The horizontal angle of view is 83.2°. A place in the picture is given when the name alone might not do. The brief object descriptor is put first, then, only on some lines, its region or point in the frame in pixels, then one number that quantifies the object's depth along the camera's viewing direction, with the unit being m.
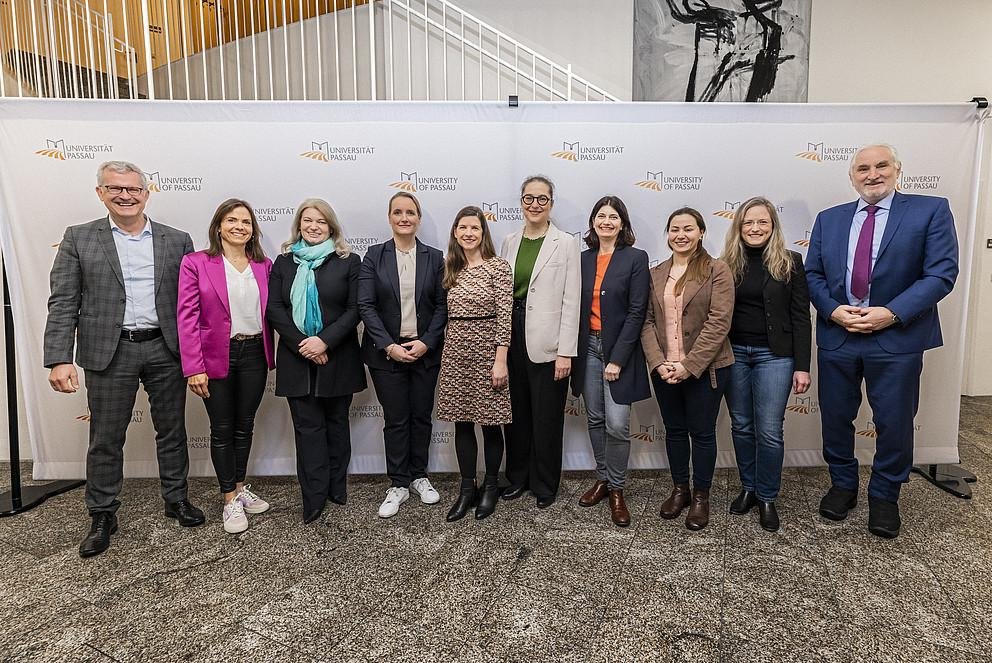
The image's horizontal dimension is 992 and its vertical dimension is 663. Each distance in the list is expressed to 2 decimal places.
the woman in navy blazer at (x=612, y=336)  2.64
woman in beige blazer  2.67
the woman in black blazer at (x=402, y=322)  2.74
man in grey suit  2.51
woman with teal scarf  2.67
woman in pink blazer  2.56
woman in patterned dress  2.64
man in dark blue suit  2.51
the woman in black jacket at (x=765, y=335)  2.57
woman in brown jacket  2.54
